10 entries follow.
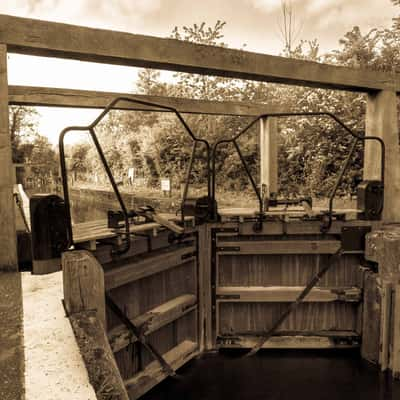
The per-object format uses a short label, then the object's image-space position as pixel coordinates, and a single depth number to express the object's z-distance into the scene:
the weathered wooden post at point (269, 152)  6.95
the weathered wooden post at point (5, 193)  2.81
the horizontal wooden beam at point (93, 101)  5.09
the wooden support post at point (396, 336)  3.85
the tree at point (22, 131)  20.55
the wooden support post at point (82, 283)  2.31
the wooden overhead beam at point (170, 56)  2.76
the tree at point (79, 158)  22.92
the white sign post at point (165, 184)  8.27
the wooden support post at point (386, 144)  4.39
